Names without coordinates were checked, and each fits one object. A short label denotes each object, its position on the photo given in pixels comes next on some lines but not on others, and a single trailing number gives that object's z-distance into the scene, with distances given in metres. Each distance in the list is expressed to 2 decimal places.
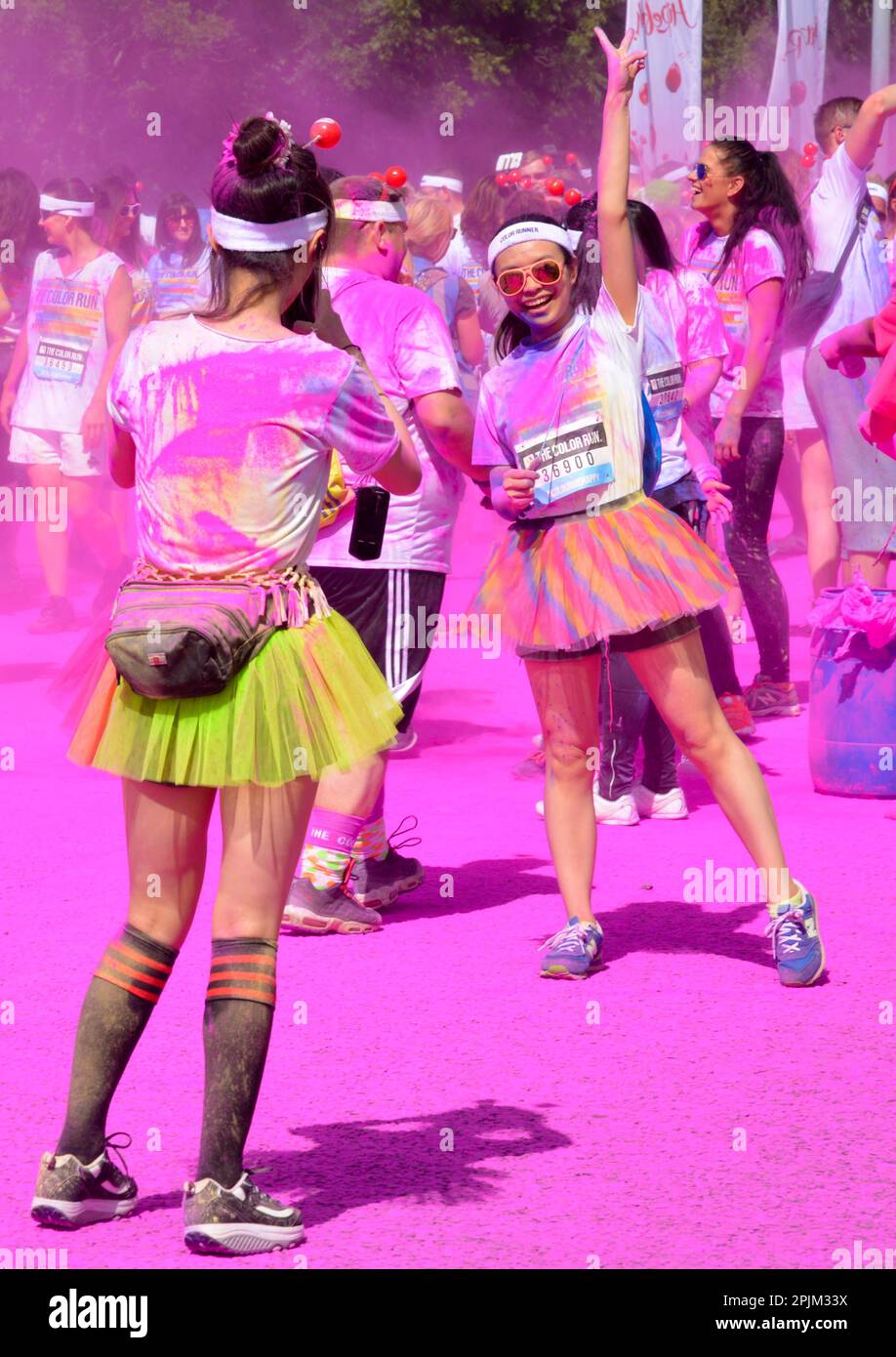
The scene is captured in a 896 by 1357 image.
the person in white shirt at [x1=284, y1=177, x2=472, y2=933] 6.16
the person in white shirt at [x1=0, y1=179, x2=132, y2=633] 11.84
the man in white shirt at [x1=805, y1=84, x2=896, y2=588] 9.05
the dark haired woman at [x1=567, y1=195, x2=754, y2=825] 7.17
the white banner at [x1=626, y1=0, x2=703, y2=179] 18.84
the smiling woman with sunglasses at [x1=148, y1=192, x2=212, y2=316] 15.02
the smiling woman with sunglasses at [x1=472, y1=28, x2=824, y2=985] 5.52
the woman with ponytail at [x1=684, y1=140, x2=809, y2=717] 9.14
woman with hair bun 3.73
